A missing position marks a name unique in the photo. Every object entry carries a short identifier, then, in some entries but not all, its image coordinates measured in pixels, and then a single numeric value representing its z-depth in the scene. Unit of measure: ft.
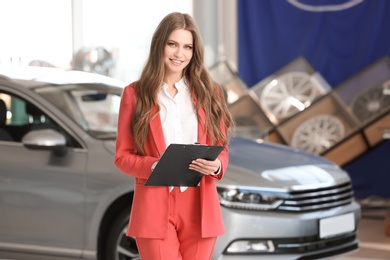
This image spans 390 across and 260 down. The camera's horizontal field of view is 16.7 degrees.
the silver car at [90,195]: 25.32
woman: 15.70
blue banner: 47.10
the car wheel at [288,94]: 46.48
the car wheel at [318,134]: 45.42
